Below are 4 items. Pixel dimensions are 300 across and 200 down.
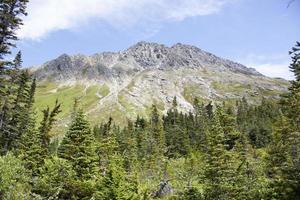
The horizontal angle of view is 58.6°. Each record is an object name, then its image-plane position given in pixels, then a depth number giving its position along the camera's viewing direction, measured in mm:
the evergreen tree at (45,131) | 43002
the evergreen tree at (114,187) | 25462
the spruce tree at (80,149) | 28838
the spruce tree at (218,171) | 28583
